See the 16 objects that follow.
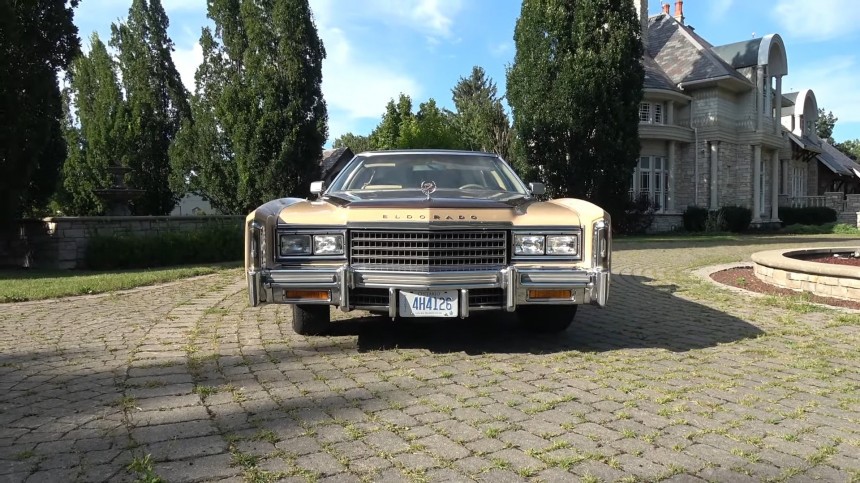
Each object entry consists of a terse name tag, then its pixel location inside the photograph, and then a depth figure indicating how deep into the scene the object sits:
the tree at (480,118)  29.00
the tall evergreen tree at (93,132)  20.80
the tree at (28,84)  11.08
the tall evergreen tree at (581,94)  17.64
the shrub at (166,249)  12.13
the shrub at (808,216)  31.19
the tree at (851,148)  75.38
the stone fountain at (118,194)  15.49
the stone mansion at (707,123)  26.39
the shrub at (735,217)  25.66
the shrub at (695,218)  26.02
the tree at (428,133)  36.41
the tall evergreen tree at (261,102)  17.03
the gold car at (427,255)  4.38
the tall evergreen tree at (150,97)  21.03
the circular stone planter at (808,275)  7.31
